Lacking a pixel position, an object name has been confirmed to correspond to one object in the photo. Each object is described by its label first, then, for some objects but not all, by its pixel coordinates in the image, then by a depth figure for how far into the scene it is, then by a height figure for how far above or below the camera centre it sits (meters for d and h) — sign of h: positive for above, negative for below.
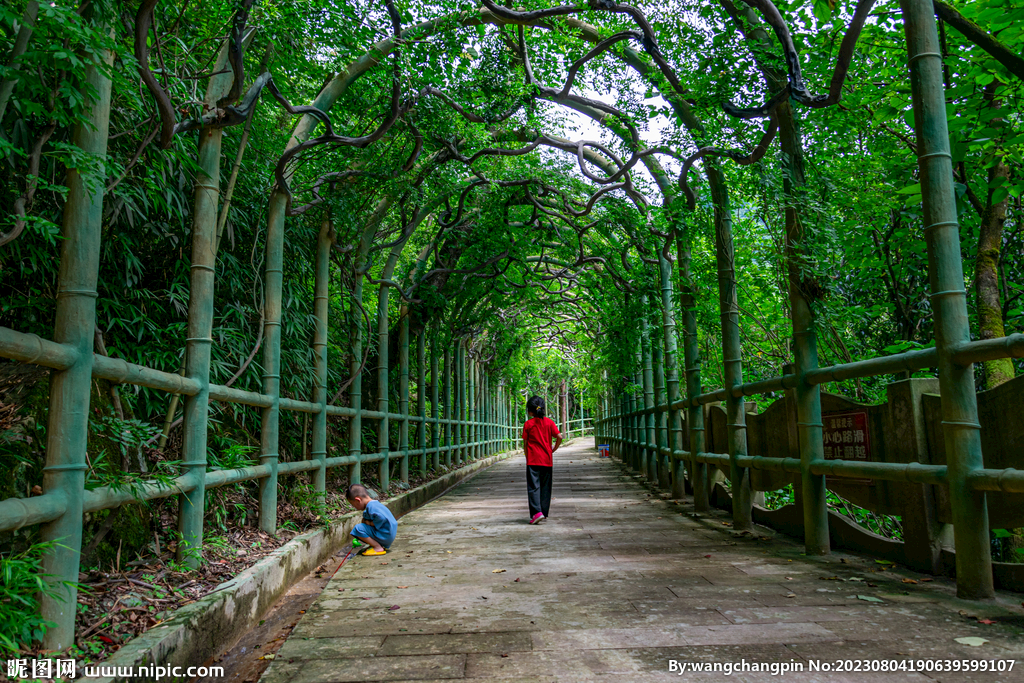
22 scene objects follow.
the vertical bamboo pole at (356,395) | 7.04 +0.31
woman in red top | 6.74 -0.36
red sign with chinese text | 4.13 -0.13
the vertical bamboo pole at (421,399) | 11.21 +0.40
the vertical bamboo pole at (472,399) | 19.22 +0.67
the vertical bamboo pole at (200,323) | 3.43 +0.57
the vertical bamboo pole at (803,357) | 4.35 +0.41
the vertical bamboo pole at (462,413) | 16.46 +0.22
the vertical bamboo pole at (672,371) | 8.55 +0.63
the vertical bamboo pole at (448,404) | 14.33 +0.38
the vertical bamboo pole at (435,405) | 12.80 +0.33
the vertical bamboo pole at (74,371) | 2.20 +0.20
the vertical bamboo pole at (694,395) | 7.04 +0.25
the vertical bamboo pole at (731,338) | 5.74 +0.72
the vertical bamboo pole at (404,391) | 9.62 +0.48
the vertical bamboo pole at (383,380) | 8.46 +0.57
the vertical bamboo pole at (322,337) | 5.84 +0.79
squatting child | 5.15 -0.82
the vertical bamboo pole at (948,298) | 2.96 +0.56
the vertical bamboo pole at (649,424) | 11.09 -0.09
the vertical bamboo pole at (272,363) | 4.64 +0.45
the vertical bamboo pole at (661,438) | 9.84 -0.29
